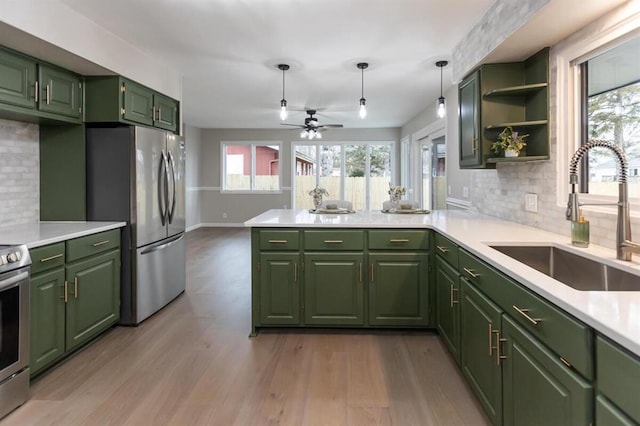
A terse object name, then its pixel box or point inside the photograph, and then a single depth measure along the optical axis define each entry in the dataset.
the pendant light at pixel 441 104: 3.98
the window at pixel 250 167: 9.62
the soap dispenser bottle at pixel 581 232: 1.91
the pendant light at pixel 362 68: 4.10
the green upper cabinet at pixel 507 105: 2.61
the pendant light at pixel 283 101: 4.18
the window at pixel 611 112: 1.88
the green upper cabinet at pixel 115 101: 3.12
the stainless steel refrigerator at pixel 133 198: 3.13
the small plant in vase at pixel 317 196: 3.93
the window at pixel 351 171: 9.43
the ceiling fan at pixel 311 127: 6.36
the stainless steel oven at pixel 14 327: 1.90
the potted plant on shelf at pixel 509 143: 2.63
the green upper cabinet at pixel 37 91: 2.43
